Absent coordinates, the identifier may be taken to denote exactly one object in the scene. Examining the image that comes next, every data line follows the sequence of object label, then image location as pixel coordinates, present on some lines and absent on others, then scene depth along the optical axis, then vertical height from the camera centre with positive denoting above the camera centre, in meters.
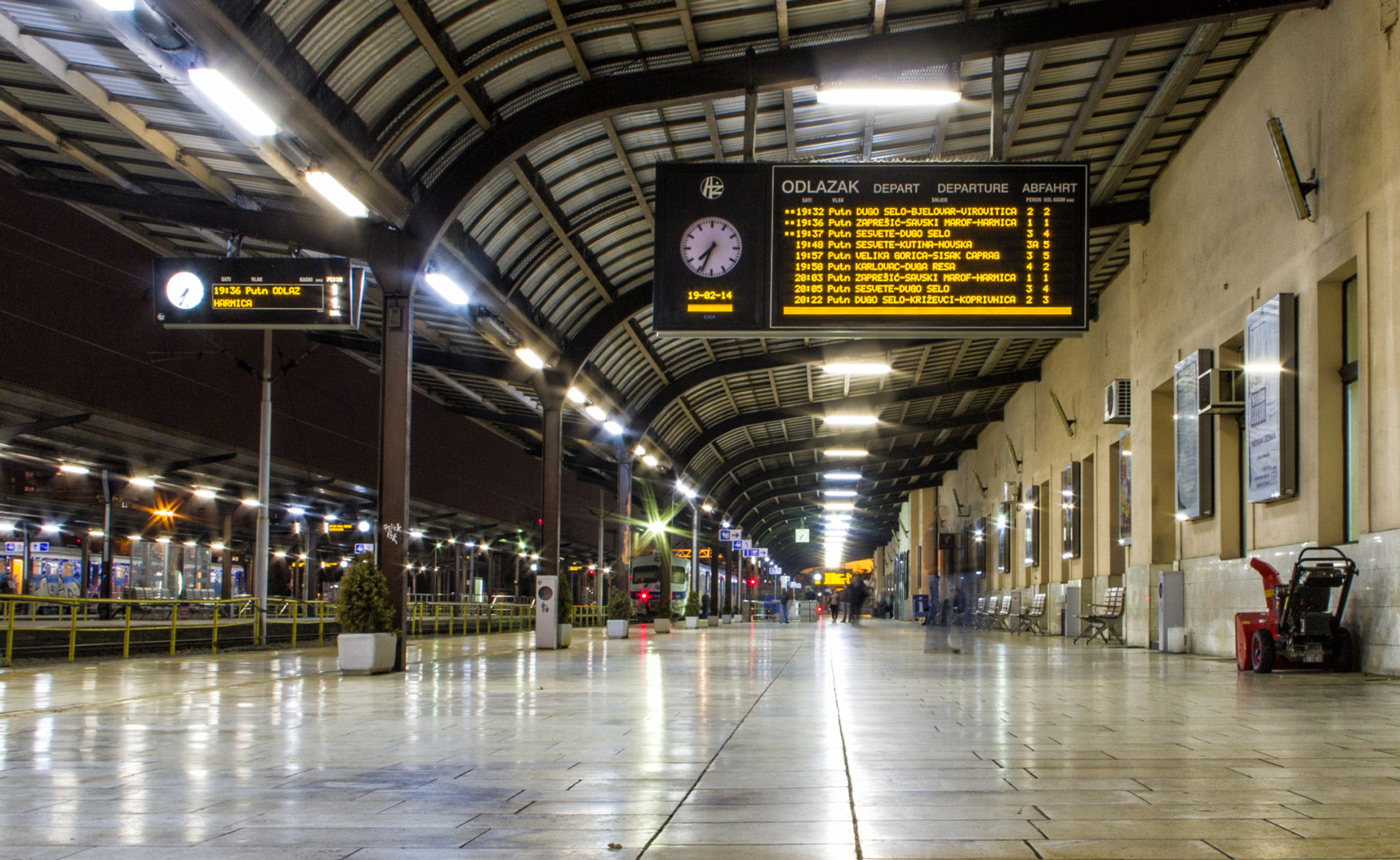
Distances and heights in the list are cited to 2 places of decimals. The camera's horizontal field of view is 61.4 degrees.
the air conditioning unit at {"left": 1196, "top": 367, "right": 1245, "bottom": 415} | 16.08 +1.61
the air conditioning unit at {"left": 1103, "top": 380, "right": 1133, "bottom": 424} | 21.88 +1.97
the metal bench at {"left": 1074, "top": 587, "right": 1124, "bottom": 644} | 22.67 -2.13
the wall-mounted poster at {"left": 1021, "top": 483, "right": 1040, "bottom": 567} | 32.22 -0.51
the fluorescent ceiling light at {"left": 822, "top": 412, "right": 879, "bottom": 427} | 30.06 +2.27
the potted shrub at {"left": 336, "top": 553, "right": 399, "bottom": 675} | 13.88 -1.43
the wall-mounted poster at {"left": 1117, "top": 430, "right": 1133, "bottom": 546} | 22.36 +0.27
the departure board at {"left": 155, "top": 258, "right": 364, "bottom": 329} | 13.68 +2.43
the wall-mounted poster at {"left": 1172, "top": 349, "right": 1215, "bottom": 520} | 17.05 +0.91
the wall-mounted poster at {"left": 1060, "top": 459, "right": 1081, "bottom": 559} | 27.55 -0.06
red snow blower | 12.30 -1.21
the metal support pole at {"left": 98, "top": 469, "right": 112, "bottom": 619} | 28.27 -1.12
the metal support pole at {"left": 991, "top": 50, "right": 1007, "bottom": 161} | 12.74 +4.41
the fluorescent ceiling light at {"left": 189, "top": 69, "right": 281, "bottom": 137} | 10.16 +3.58
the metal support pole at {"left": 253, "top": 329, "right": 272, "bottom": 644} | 23.66 +0.35
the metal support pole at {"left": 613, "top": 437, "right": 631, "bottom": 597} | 28.52 -0.33
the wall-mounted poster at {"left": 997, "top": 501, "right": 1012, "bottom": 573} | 37.38 -0.90
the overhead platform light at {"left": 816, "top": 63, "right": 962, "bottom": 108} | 11.68 +4.17
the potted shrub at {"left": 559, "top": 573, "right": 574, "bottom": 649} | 21.50 -2.00
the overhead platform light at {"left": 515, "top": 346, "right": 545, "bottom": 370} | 20.55 +2.60
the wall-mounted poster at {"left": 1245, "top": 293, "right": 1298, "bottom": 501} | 13.80 +1.31
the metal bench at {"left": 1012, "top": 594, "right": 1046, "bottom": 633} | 30.52 -2.81
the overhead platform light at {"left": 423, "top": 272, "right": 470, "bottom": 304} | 16.00 +3.01
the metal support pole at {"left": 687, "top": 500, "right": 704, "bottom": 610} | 41.47 -1.58
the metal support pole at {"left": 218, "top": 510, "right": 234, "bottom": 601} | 43.77 -2.79
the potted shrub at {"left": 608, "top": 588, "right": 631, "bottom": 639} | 27.84 -2.61
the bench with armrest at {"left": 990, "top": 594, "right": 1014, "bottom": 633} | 33.74 -3.23
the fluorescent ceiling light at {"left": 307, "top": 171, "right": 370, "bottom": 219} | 12.47 +3.41
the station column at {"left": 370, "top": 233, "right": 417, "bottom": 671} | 14.55 +1.17
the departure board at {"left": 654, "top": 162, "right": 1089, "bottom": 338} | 11.67 +2.53
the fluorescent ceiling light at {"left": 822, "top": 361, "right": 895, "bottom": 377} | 20.42 +2.42
